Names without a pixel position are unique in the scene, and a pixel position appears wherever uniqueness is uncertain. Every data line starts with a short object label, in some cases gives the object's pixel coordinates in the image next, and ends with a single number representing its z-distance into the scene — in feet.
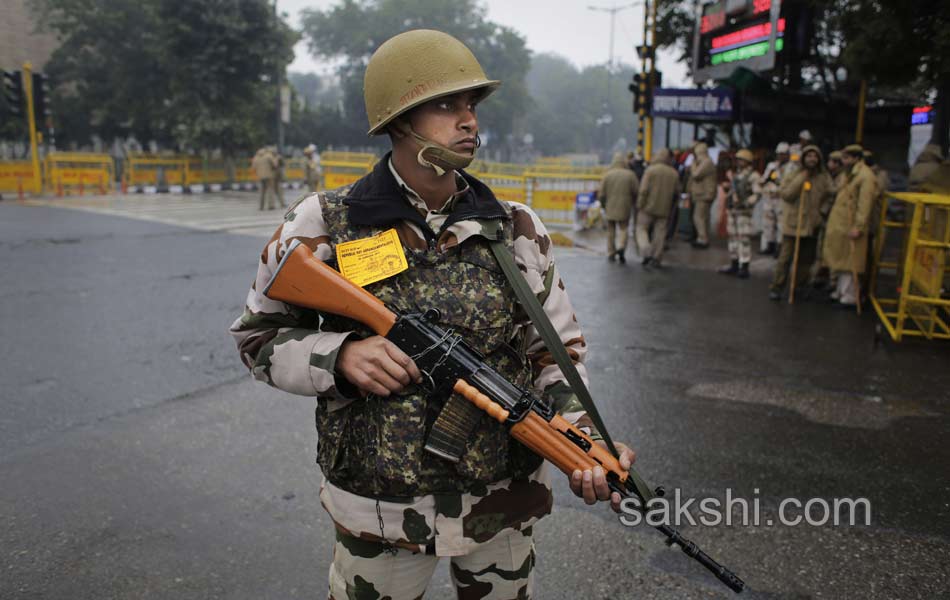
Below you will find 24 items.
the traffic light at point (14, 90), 60.39
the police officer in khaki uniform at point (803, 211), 27.20
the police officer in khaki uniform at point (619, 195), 35.73
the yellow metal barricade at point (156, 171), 80.53
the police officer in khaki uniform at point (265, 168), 58.54
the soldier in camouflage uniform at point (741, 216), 33.71
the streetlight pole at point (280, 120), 82.08
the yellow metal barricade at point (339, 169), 65.68
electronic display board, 46.50
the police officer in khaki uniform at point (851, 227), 25.15
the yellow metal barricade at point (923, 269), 20.99
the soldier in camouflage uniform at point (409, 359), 5.43
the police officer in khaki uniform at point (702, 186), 40.73
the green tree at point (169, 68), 86.58
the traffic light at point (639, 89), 50.06
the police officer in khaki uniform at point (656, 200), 34.30
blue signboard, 48.24
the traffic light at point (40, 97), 64.28
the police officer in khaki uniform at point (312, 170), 63.82
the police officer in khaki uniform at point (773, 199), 37.35
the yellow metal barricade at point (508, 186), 54.49
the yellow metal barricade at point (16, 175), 66.03
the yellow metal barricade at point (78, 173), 70.18
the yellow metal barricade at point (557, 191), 53.88
